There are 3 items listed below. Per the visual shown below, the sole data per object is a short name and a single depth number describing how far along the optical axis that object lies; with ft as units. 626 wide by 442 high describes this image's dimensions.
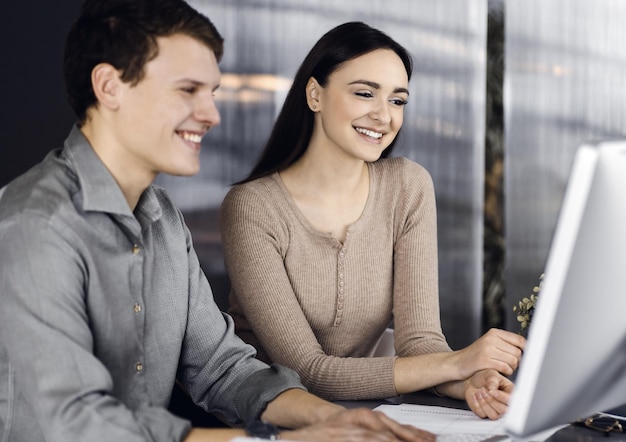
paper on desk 5.11
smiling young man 4.56
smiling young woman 7.63
